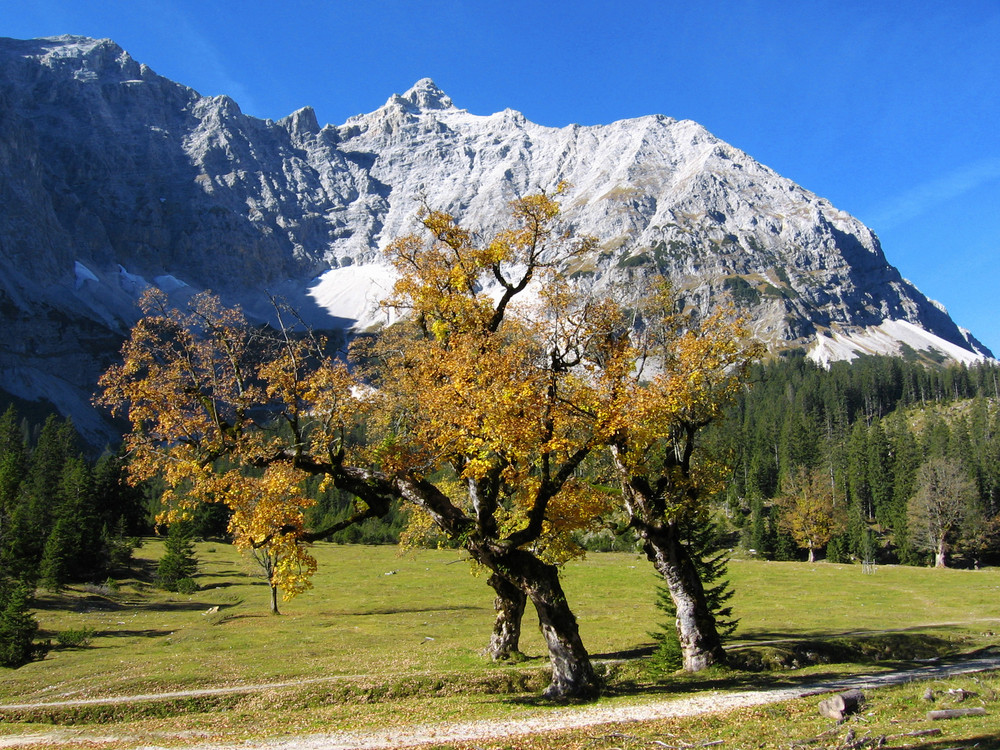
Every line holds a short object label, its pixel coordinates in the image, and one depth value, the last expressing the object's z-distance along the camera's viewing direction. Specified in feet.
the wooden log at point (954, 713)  45.01
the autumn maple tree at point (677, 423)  69.46
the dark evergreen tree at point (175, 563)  228.63
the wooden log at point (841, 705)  48.73
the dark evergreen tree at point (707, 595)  79.66
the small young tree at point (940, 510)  319.47
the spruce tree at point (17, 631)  115.03
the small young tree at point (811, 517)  344.90
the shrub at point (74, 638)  130.41
